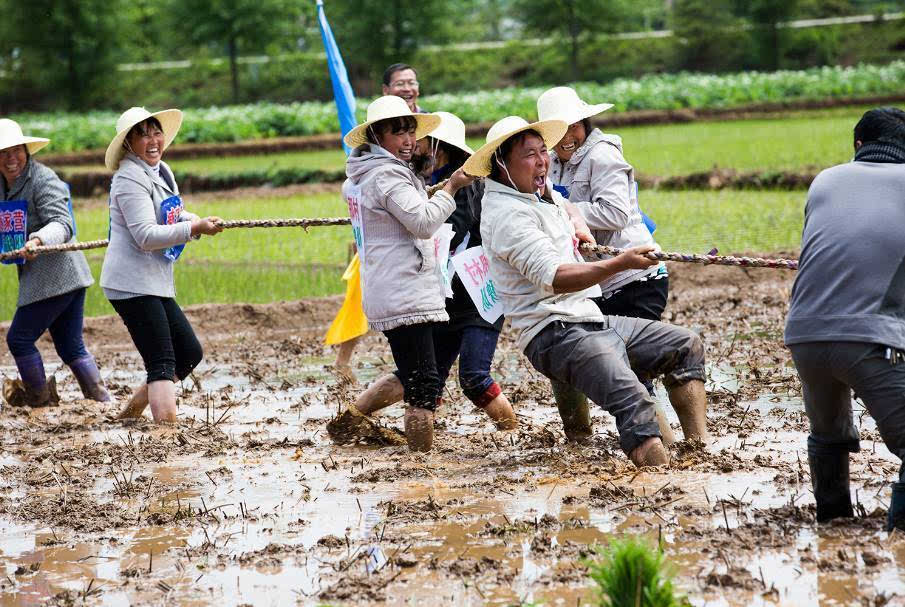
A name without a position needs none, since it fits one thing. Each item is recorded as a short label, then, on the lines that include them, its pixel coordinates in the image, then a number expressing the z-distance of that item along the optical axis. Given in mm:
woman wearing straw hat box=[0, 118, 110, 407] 16781
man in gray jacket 9281
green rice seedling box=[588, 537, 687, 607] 7201
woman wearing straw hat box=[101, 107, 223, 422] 14641
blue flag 21125
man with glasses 17172
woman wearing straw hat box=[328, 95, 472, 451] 12695
